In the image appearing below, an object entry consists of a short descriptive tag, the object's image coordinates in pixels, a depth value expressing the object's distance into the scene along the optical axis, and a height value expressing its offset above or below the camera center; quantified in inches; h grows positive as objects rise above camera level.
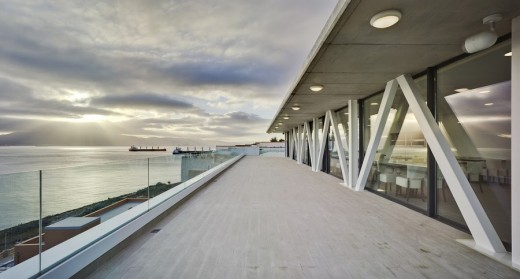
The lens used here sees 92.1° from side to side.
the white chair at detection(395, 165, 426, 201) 191.5 -30.3
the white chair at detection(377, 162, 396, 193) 235.9 -31.5
